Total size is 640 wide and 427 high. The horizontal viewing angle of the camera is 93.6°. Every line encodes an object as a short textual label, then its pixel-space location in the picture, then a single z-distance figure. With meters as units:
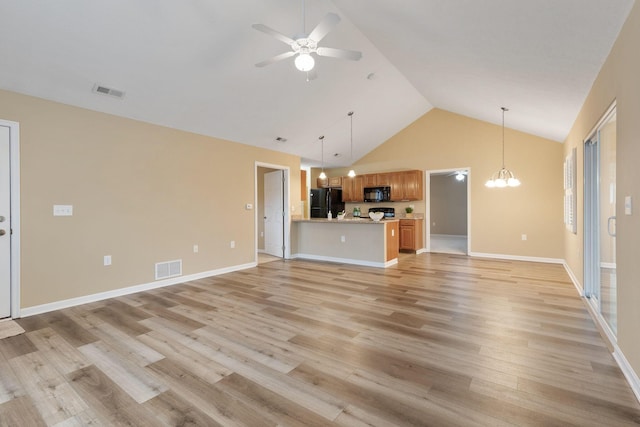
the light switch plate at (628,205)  1.99
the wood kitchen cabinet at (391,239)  5.95
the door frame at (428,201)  7.05
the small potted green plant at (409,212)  7.84
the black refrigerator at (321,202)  8.66
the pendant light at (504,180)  5.77
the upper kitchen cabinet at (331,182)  9.01
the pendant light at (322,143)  6.65
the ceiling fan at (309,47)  2.45
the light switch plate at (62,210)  3.56
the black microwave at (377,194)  8.05
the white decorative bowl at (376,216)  6.03
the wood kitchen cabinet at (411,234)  7.52
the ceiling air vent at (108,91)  3.51
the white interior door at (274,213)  7.09
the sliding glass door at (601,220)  2.63
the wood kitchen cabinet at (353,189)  8.53
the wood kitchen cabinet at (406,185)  7.61
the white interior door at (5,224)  3.20
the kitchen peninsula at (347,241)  5.94
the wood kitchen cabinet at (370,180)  8.26
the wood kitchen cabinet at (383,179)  8.02
